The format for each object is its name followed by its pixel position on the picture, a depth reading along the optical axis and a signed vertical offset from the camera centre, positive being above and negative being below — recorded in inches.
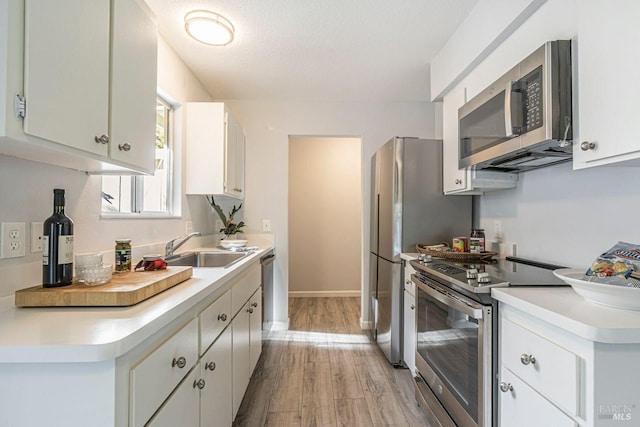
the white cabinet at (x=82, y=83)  31.7 +16.1
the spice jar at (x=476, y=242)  82.8 -6.1
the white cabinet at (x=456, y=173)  79.5 +12.2
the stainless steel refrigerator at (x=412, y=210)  97.7 +2.4
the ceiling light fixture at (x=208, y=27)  78.1 +47.2
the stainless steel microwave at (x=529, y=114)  49.5 +18.3
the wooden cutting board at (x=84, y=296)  38.4 -9.8
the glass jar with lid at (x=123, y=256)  54.2 -7.0
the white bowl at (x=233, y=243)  108.7 -9.4
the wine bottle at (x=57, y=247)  41.2 -4.2
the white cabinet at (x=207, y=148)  104.3 +22.5
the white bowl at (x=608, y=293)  36.8 -8.9
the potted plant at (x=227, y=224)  125.0 -3.1
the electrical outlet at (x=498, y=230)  87.5 -3.1
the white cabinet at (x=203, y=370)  33.8 -22.1
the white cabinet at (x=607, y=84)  39.4 +18.2
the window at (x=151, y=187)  71.4 +7.3
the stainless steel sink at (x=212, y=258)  95.9 -12.7
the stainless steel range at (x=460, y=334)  50.9 -21.9
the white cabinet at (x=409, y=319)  91.2 -30.2
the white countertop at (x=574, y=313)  32.4 -10.9
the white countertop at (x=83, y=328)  27.2 -11.2
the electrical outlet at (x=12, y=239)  41.1 -3.3
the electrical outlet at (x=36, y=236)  45.5 -3.1
